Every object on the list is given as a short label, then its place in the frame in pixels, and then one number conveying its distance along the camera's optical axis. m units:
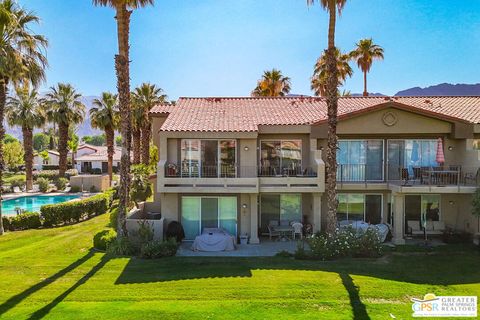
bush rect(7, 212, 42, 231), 25.60
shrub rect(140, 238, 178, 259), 17.73
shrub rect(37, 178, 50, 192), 46.19
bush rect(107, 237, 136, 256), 18.48
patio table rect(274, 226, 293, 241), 21.94
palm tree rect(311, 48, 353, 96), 41.75
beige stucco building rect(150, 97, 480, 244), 20.94
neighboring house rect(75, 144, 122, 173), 73.56
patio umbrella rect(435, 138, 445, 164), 20.80
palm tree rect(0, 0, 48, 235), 22.14
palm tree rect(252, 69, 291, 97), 46.38
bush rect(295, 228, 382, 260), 17.39
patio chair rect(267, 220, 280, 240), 22.12
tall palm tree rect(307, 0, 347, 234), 18.17
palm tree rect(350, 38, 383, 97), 42.44
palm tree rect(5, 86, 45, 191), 47.62
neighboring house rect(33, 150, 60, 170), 83.65
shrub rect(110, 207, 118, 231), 25.11
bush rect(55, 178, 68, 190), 47.44
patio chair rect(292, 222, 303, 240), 21.64
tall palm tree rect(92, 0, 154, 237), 19.39
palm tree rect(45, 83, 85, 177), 47.12
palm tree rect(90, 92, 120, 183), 46.59
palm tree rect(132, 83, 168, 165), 45.22
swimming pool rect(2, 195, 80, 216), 38.31
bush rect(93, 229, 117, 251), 19.70
